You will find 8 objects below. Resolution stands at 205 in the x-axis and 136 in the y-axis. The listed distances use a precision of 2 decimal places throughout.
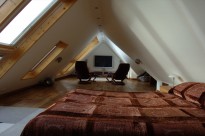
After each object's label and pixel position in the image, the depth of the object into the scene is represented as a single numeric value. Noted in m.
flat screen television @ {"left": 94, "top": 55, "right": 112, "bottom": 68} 11.42
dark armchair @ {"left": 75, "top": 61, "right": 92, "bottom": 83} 8.05
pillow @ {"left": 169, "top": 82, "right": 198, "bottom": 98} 2.66
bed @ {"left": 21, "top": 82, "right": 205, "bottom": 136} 1.44
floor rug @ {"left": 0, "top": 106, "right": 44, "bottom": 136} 2.56
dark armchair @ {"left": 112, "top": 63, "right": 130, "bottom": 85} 8.09
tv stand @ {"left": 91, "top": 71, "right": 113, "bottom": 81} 11.21
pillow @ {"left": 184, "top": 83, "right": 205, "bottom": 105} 2.23
